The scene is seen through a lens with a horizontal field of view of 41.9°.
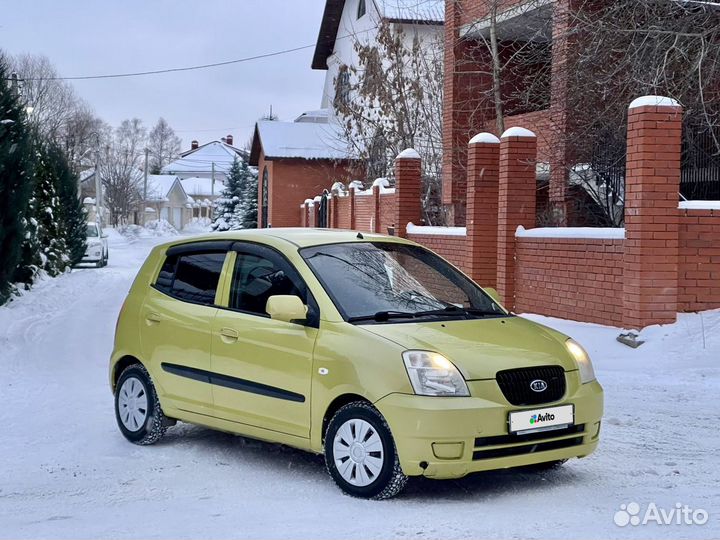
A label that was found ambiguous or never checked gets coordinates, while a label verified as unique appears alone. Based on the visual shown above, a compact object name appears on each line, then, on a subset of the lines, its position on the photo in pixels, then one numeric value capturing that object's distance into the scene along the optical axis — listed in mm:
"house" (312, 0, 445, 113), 31328
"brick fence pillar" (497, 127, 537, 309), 13914
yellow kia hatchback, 5395
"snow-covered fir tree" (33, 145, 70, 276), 24156
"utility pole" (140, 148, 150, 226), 84750
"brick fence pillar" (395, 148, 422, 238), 19594
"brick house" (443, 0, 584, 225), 19281
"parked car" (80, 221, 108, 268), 33125
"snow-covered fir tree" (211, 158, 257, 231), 58219
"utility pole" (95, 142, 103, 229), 63000
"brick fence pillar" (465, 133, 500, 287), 15016
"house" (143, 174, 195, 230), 101188
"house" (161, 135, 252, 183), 126062
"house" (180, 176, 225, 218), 114500
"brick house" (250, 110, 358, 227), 40562
